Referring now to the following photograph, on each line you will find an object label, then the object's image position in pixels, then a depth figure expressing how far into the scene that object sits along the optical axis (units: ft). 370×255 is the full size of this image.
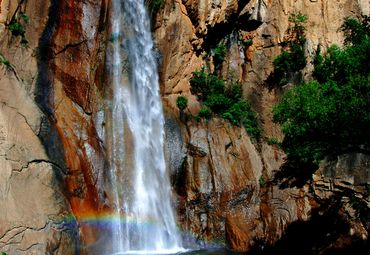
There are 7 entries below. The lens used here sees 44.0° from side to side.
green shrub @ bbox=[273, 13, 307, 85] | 79.05
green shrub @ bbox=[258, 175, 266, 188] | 65.92
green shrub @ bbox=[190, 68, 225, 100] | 75.66
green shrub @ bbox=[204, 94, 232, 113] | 73.46
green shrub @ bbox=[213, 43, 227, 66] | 81.82
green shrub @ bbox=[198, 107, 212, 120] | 69.87
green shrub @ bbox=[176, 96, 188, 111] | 70.54
